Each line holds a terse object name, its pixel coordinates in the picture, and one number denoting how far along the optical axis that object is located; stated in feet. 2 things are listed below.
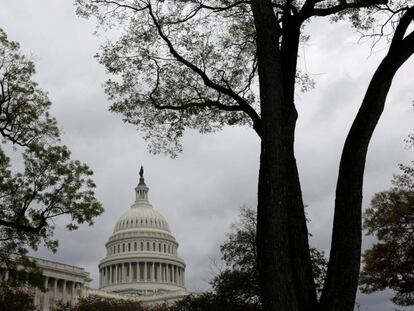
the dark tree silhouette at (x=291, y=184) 24.59
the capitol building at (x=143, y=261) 423.23
